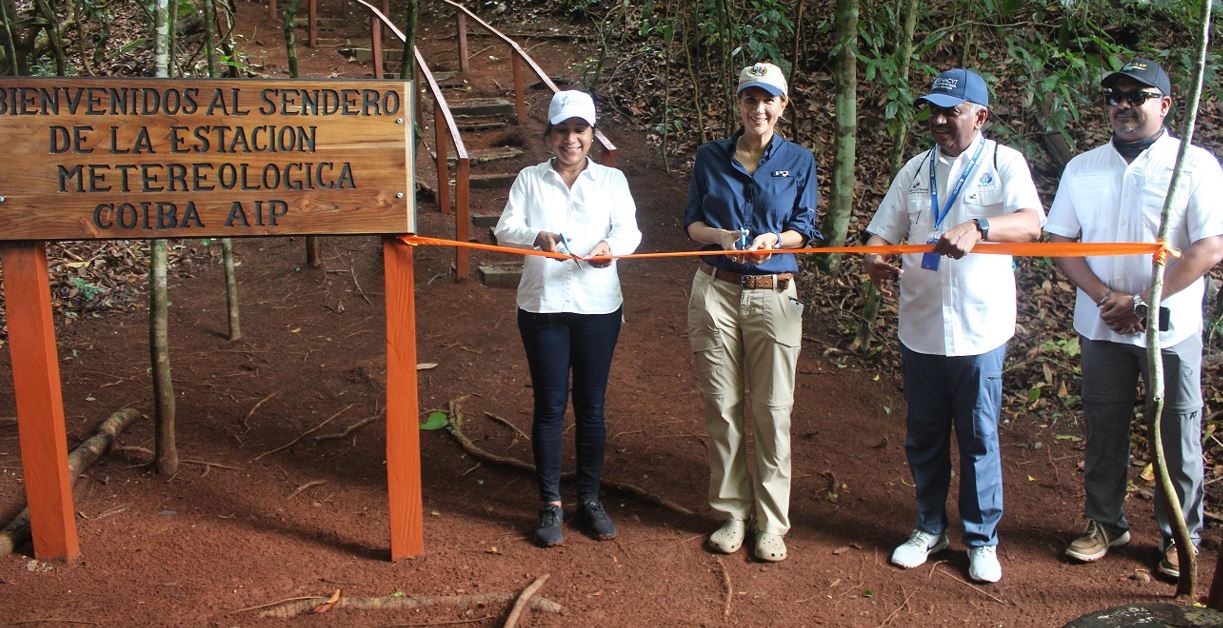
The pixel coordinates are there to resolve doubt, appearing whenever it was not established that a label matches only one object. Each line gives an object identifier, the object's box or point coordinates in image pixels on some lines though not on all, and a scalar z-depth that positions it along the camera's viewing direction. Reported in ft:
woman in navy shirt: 12.51
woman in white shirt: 12.66
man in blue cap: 11.85
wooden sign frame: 11.42
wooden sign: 11.37
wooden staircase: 26.67
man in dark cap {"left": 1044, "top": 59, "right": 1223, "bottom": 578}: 11.83
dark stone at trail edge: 7.95
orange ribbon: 11.62
